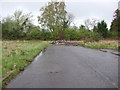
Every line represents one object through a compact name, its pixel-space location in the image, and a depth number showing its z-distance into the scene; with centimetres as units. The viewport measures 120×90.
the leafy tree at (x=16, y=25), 2995
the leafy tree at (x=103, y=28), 3326
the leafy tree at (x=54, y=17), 3297
